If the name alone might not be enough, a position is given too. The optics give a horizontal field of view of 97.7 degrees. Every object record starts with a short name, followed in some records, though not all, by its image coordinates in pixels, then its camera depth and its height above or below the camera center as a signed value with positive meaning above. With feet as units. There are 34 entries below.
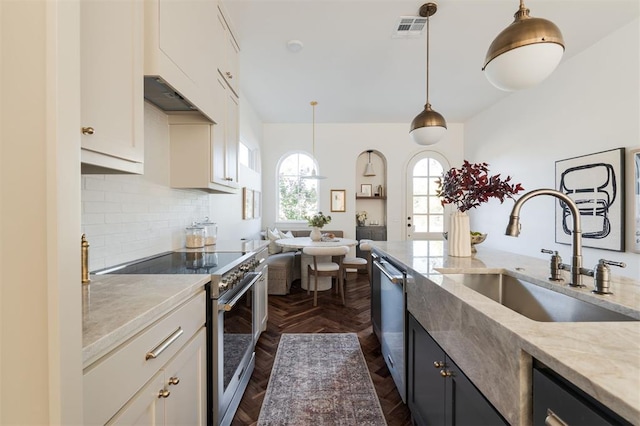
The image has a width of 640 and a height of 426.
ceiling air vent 8.30 +5.76
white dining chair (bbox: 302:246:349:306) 11.34 -2.31
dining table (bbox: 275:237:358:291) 13.01 -1.50
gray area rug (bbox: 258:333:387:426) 5.46 -3.97
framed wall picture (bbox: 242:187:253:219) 13.70 +0.50
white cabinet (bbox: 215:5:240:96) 6.80 +4.28
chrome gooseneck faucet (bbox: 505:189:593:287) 3.49 -0.22
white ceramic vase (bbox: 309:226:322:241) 14.20 -1.08
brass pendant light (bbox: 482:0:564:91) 3.78 +2.25
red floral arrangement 5.48 +0.50
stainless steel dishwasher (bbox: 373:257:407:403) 5.41 -2.31
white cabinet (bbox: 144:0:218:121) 4.13 +2.87
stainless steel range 4.31 -1.77
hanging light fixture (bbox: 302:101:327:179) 18.89 +4.78
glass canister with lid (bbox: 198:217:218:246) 7.73 -0.55
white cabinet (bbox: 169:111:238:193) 6.60 +1.40
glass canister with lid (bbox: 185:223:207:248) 7.34 -0.60
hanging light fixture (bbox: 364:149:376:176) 19.58 +2.99
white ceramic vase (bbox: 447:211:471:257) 5.90 -0.50
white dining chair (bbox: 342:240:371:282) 12.83 -2.33
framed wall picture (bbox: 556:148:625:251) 9.02 +0.57
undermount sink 3.25 -1.24
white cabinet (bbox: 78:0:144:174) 2.95 +1.50
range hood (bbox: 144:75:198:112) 4.56 +2.21
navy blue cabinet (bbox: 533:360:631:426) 1.61 -1.22
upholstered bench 13.07 -2.73
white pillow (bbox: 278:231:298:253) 16.08 -1.31
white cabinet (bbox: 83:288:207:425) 2.24 -1.61
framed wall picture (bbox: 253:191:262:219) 15.95 +0.49
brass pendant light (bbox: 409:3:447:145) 7.68 +2.46
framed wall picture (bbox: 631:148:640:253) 8.41 +0.43
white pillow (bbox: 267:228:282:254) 15.26 -1.75
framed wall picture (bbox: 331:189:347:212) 18.94 +0.87
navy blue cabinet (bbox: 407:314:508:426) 2.92 -2.28
